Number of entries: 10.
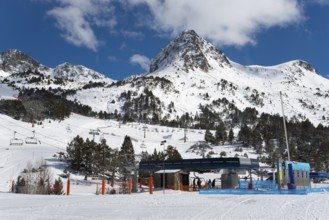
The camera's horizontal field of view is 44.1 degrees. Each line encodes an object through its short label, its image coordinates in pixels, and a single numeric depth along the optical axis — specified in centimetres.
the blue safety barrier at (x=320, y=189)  3517
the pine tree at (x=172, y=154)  8035
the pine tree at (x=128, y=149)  7348
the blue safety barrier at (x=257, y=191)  2898
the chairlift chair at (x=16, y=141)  9062
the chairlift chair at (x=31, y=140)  9398
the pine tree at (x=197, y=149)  11035
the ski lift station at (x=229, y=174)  3186
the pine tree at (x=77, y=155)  6619
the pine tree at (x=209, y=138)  14095
